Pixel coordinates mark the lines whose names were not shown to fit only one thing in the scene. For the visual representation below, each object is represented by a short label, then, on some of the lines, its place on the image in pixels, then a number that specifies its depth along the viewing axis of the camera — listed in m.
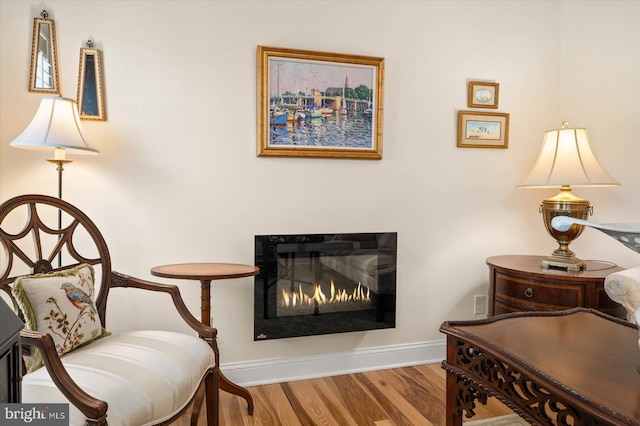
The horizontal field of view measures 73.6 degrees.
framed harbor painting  2.40
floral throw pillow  1.42
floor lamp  1.77
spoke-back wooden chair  1.19
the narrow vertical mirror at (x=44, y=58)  2.05
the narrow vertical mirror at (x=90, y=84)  2.12
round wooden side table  1.89
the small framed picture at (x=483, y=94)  2.78
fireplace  2.38
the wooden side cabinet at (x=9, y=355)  0.66
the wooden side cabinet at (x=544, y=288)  2.18
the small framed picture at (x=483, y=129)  2.77
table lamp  2.38
